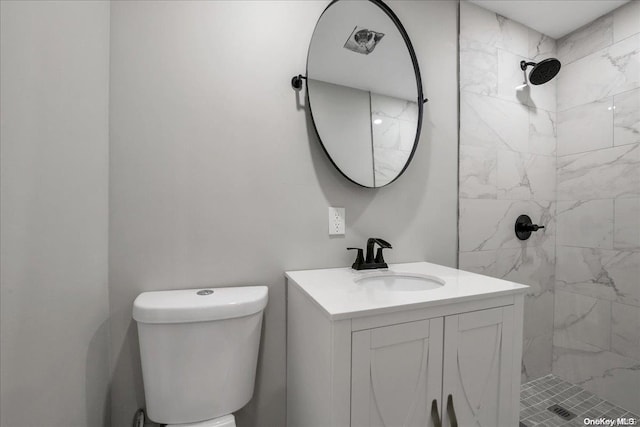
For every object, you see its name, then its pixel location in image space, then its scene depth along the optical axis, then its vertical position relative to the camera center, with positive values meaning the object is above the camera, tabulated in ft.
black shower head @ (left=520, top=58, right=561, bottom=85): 4.85 +2.56
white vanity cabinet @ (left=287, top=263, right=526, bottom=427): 2.35 -1.47
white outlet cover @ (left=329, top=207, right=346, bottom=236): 3.95 -0.22
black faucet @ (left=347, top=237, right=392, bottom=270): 3.84 -0.76
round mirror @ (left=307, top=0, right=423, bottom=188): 3.82 +1.72
